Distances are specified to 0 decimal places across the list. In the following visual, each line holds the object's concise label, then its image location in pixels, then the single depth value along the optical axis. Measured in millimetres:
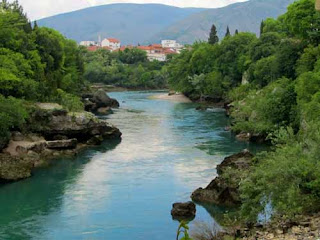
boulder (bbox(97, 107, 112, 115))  68250
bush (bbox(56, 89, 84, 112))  48800
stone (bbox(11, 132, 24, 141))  38934
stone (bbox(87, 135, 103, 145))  43934
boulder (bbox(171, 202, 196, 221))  24641
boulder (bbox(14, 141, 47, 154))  36594
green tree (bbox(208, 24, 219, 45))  108750
